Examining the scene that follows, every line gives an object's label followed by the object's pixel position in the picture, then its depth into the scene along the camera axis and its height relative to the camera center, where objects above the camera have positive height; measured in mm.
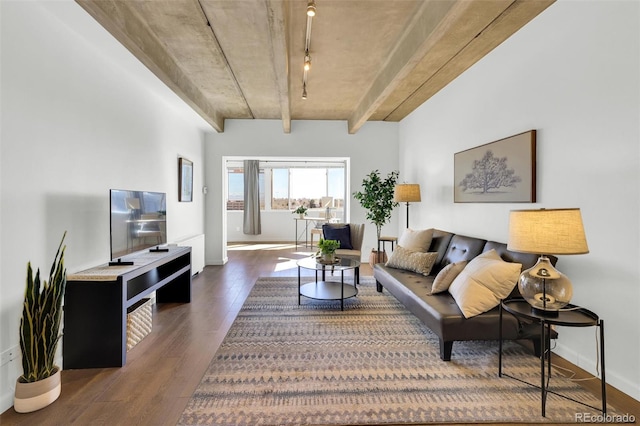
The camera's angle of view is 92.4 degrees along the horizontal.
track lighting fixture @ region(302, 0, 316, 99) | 2252 +1538
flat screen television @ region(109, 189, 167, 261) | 2537 -153
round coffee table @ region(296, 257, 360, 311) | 3420 -1003
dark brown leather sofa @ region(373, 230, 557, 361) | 2262 -832
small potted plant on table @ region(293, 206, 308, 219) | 8312 -162
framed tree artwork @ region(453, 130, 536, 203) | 2660 +343
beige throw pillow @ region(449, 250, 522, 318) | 2283 -616
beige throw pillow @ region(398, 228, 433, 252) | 3789 -440
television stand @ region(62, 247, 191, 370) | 2238 -844
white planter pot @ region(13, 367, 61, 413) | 1796 -1131
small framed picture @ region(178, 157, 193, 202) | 4617 +394
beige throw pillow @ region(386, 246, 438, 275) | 3426 -635
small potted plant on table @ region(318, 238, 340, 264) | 3637 -534
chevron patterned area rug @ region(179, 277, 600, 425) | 1760 -1191
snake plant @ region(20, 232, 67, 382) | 1792 -722
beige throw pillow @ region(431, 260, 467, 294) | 2704 -640
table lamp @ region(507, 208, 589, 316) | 1743 -229
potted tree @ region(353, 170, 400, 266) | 5137 +121
